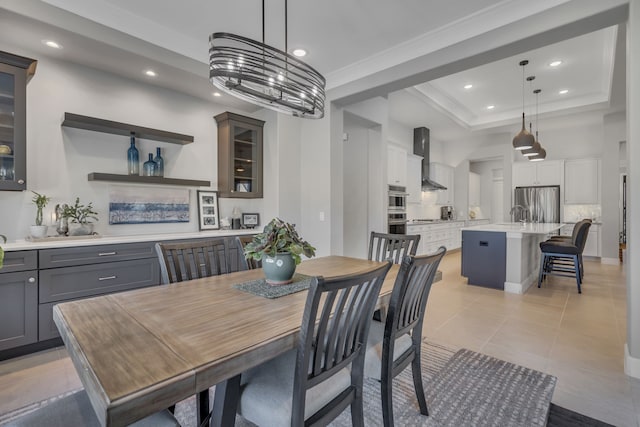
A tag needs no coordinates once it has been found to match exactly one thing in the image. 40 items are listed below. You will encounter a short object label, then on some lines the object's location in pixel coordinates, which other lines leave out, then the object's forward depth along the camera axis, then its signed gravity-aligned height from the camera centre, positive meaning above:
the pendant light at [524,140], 4.46 +1.04
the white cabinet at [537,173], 6.98 +0.90
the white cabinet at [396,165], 5.70 +0.89
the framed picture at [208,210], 4.03 +0.03
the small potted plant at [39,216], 2.74 -0.04
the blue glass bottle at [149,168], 3.54 +0.50
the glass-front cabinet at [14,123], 2.56 +0.75
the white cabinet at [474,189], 9.04 +0.68
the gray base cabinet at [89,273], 2.55 -0.55
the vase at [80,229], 2.94 -0.16
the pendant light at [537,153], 5.09 +1.04
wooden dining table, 0.80 -0.44
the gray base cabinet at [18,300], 2.37 -0.69
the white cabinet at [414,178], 6.72 +0.74
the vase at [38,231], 2.73 -0.17
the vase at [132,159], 3.42 +0.59
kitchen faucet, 6.77 +0.02
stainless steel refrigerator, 6.96 +0.19
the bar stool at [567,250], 4.28 -0.54
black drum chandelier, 1.63 +0.75
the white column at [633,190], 2.12 +0.16
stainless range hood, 7.20 +1.47
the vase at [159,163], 3.59 +0.57
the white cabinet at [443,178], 7.61 +0.86
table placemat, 1.63 -0.42
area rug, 1.75 -1.19
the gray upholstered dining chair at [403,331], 1.48 -0.64
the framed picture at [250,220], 4.38 -0.12
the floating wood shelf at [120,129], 2.93 +0.85
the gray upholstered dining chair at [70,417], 1.03 -0.70
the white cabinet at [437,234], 6.36 -0.51
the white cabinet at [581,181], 6.61 +0.68
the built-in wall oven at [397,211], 5.37 +0.02
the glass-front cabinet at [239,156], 4.05 +0.76
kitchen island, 4.20 -0.63
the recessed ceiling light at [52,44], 2.63 +1.45
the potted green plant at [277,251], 1.76 -0.23
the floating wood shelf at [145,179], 3.11 +0.36
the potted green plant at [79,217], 2.95 -0.05
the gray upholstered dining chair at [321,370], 1.09 -0.65
